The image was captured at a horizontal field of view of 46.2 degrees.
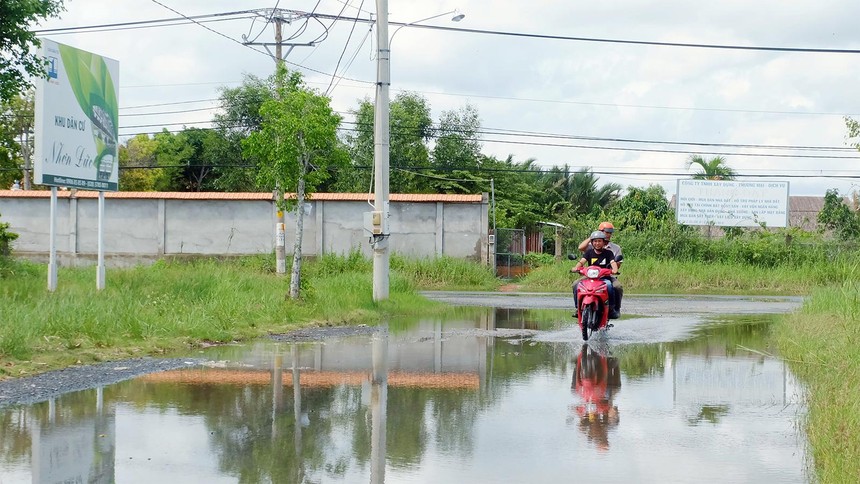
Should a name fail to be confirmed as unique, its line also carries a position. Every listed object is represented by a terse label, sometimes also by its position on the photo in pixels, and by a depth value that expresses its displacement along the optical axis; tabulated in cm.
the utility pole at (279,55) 3219
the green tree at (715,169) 5072
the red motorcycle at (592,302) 1473
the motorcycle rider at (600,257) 1558
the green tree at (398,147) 5325
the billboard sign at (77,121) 1791
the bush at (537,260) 4091
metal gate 3978
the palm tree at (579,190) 6297
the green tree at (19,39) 1650
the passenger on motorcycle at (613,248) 1558
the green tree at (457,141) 5525
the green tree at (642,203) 5344
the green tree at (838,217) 4228
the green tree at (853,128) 1802
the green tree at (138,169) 6588
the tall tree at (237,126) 5841
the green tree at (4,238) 2620
